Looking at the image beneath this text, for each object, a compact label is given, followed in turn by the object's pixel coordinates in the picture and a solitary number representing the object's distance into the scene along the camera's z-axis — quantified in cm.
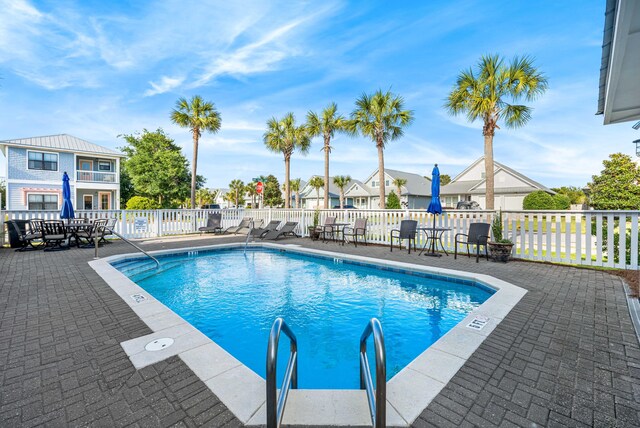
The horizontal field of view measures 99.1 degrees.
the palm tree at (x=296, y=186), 5075
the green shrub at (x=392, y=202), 2937
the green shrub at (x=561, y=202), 1944
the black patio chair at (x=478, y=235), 718
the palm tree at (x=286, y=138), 2022
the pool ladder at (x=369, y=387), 135
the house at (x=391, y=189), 3625
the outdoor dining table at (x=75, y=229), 883
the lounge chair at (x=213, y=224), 1452
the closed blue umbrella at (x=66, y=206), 888
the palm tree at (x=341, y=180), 3916
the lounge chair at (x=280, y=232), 1245
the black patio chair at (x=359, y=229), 1041
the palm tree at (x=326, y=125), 1906
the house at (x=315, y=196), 4191
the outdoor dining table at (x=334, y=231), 1123
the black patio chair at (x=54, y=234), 852
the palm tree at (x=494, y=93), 1048
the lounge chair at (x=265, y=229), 1289
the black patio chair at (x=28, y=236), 845
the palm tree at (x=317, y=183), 4168
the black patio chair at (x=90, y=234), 926
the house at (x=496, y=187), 2758
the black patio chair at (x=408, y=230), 882
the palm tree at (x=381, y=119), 1612
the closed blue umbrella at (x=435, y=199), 820
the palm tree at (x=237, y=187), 5307
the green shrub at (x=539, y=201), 1923
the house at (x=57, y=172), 1820
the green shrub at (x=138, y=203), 1888
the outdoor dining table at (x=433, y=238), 809
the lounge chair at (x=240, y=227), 1469
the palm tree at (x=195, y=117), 1844
